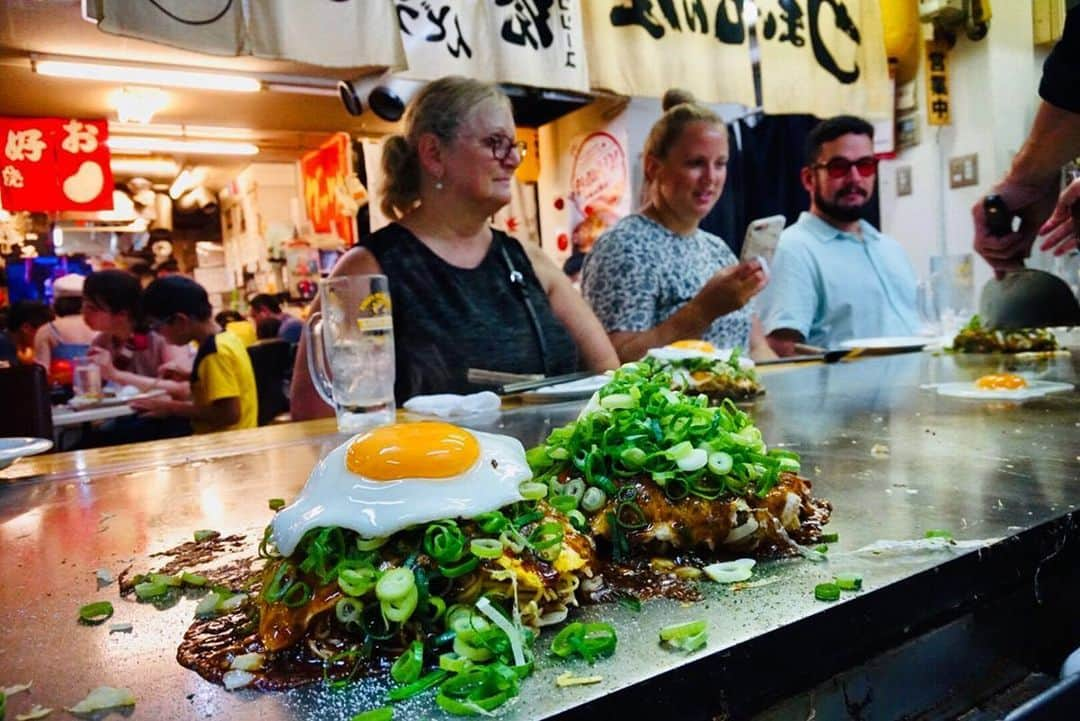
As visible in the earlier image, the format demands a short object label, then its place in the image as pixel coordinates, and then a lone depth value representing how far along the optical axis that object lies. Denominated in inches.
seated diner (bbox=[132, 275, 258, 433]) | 161.0
